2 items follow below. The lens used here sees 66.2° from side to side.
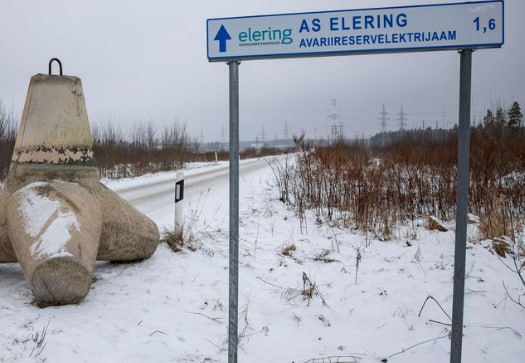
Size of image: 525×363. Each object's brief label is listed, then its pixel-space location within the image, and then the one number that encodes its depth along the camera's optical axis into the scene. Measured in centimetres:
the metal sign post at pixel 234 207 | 211
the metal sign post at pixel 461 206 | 203
